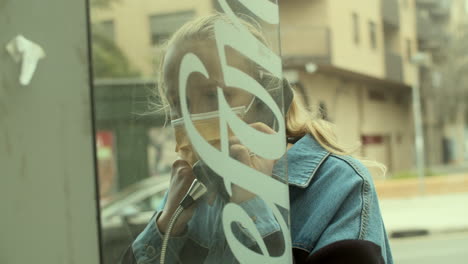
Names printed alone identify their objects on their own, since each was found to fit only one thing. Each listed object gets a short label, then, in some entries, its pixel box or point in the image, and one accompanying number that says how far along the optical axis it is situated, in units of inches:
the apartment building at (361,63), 792.9
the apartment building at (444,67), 1044.5
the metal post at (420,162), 692.1
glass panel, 36.4
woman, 36.6
